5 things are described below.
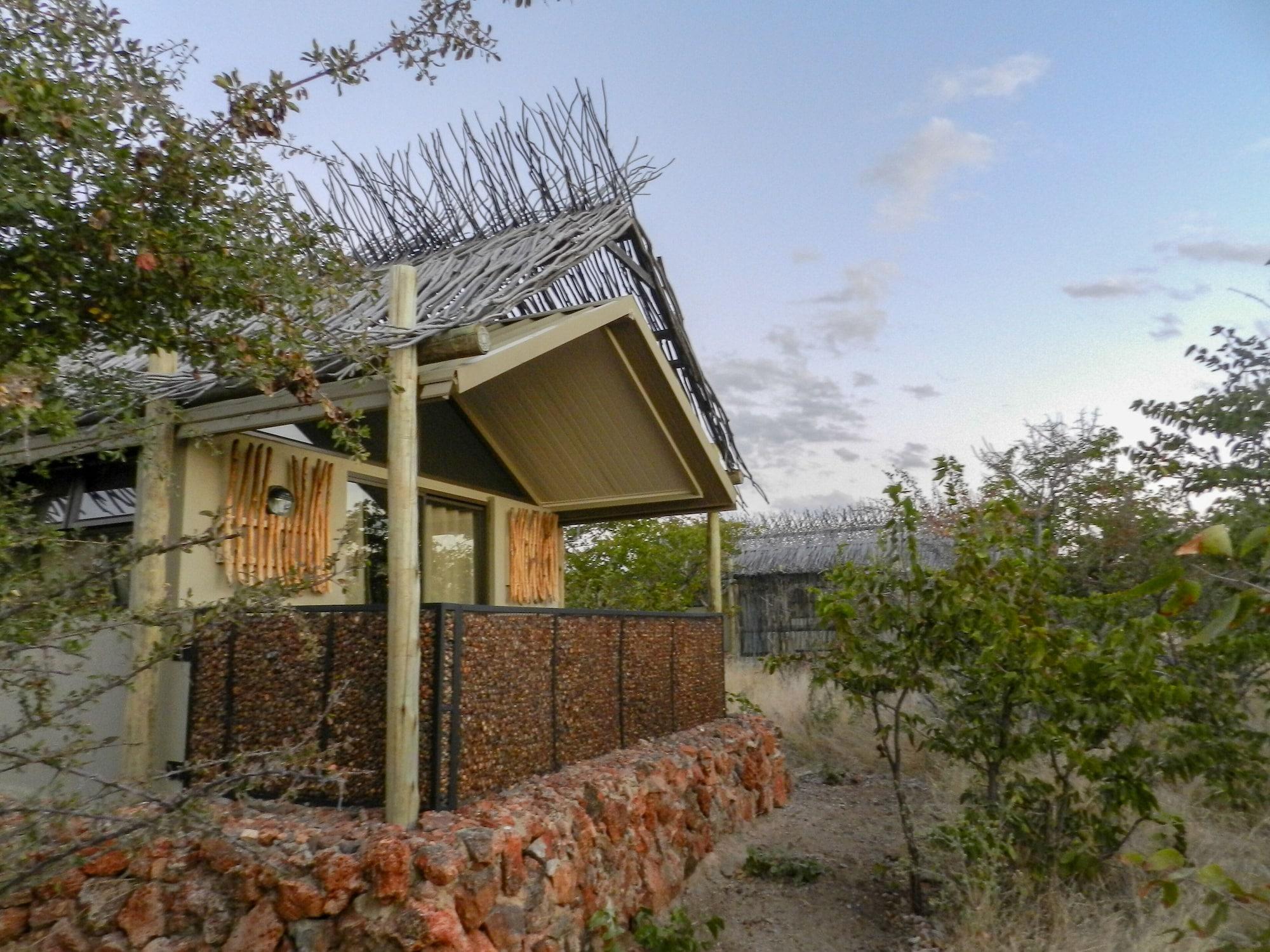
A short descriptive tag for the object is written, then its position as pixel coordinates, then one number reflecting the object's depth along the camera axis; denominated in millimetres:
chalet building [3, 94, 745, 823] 5320
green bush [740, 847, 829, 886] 7160
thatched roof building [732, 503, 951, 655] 21516
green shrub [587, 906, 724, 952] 5453
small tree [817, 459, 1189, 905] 5453
